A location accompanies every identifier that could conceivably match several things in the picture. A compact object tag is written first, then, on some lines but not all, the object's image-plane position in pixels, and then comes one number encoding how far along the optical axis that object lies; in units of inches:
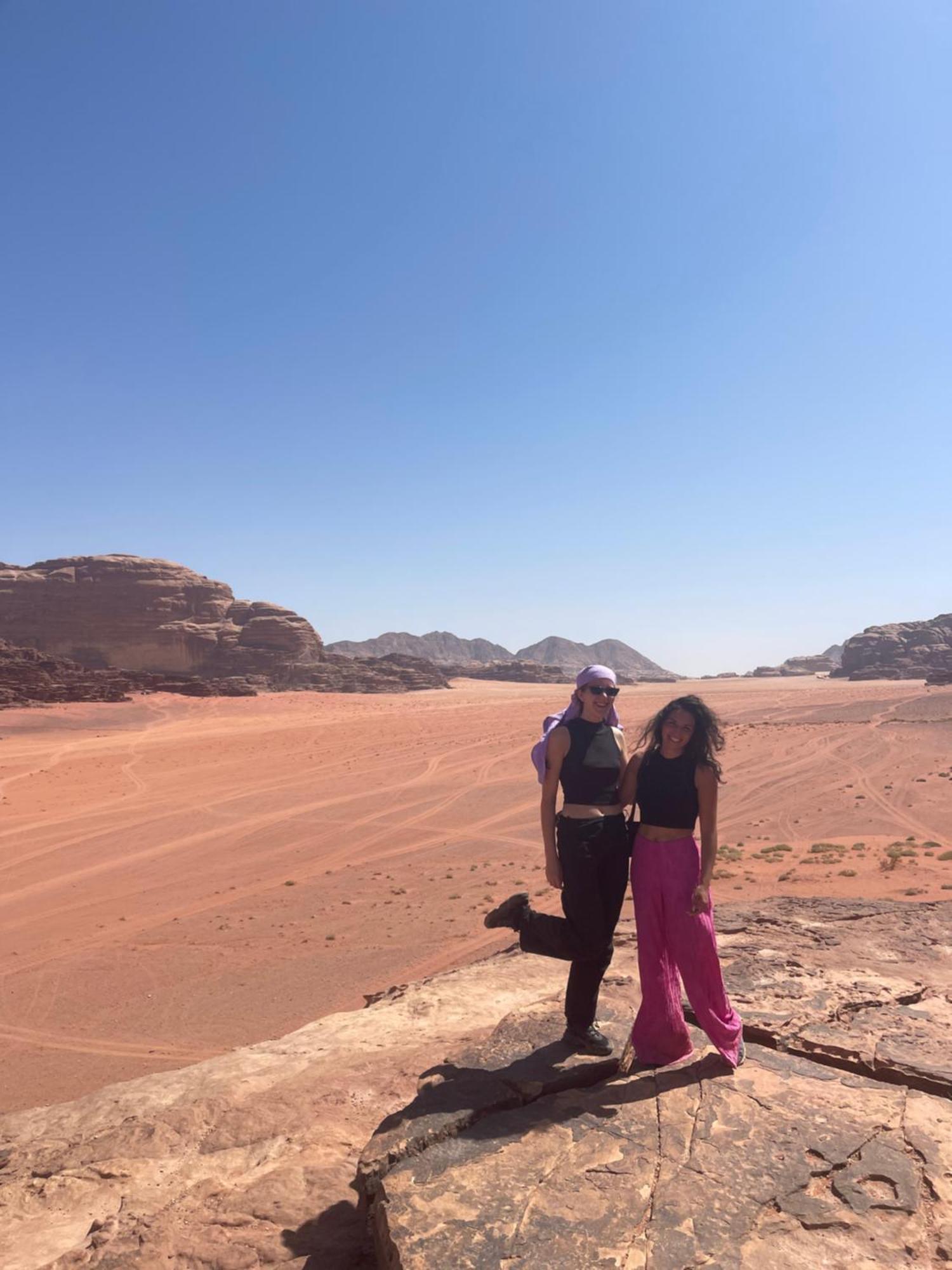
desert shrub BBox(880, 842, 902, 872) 423.5
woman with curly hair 144.0
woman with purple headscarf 143.9
